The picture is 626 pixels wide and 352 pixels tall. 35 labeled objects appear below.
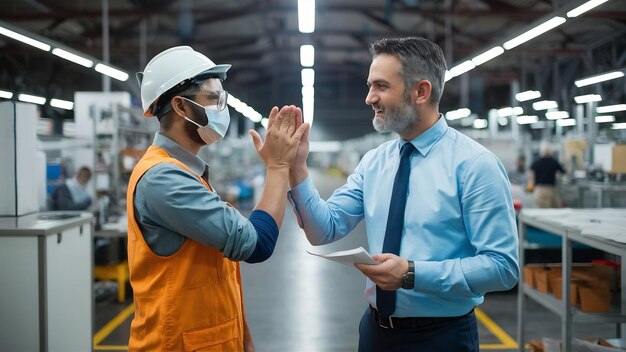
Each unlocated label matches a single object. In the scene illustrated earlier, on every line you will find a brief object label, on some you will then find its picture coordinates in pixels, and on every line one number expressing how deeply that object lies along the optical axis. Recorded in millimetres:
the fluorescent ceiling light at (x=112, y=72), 7418
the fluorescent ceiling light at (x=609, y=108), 8675
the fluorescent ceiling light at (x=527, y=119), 15953
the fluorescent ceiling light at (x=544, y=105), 13305
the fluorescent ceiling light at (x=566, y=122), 13961
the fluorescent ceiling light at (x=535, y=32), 5328
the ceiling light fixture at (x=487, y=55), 6822
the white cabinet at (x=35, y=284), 2881
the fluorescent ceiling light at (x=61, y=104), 11805
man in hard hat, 1664
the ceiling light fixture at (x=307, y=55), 8923
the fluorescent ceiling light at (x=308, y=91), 12998
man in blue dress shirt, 1781
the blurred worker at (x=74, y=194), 7156
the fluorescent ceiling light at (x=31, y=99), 10269
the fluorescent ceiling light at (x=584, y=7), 4668
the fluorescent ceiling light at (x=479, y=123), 18759
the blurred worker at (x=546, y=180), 10086
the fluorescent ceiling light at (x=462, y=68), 7963
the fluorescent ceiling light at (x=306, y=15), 5922
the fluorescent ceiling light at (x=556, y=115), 13906
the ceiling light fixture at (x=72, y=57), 6246
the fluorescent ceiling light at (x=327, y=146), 47050
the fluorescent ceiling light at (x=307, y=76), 10722
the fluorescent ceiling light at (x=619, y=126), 7516
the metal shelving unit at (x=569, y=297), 3111
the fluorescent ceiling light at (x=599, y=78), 7914
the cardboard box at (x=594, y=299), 3316
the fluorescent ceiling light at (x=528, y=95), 13212
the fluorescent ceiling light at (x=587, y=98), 9484
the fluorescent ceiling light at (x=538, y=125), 17216
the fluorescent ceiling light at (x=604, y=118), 8734
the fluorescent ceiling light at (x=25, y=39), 5118
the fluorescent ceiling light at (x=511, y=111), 14398
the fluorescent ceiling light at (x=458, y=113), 14207
